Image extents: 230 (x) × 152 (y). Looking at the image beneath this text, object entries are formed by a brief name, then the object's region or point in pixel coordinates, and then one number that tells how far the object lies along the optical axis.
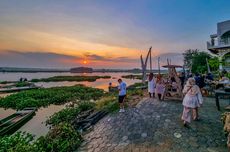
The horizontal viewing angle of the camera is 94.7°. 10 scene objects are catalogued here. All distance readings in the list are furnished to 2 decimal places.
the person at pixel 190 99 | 4.15
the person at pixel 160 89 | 7.08
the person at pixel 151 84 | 7.68
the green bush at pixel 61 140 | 4.32
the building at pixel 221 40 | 15.92
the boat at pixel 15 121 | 6.29
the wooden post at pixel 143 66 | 13.37
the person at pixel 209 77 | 8.73
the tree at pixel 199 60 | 20.84
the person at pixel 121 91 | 6.07
